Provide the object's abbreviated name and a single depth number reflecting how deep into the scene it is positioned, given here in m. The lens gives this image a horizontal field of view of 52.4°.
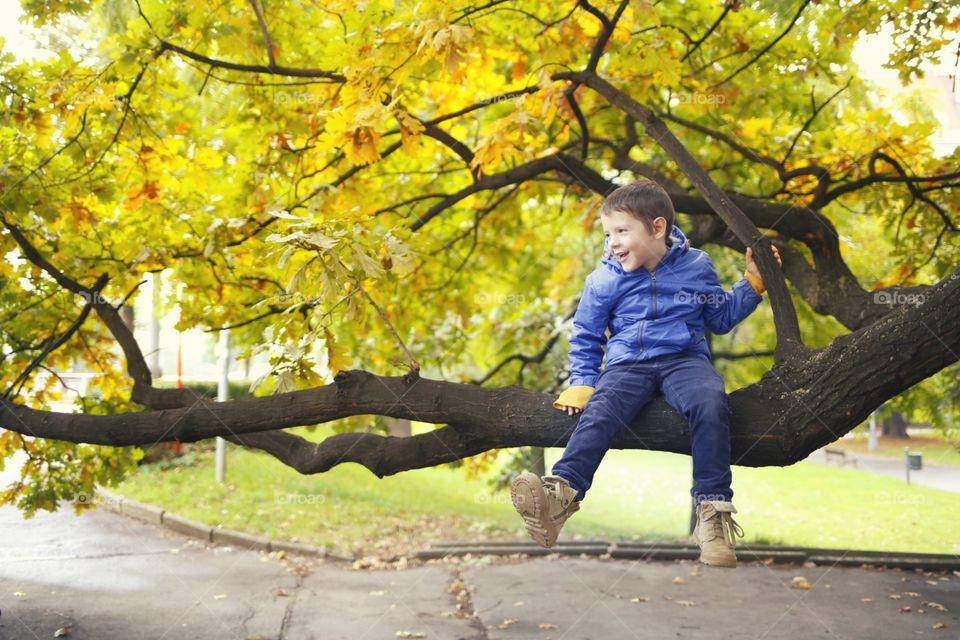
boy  3.41
